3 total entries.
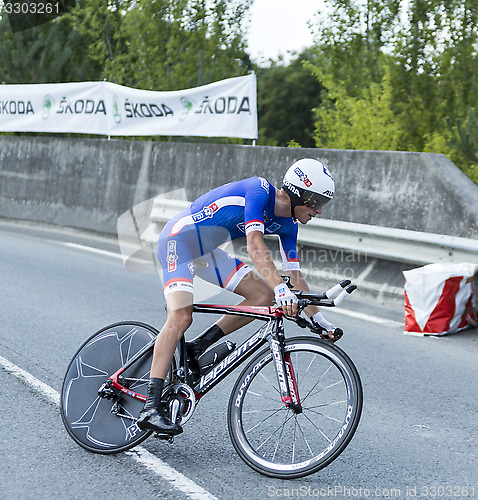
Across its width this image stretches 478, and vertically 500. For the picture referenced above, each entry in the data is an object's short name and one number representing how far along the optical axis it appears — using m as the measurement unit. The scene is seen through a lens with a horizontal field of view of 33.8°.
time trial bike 4.20
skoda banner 12.20
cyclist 4.34
